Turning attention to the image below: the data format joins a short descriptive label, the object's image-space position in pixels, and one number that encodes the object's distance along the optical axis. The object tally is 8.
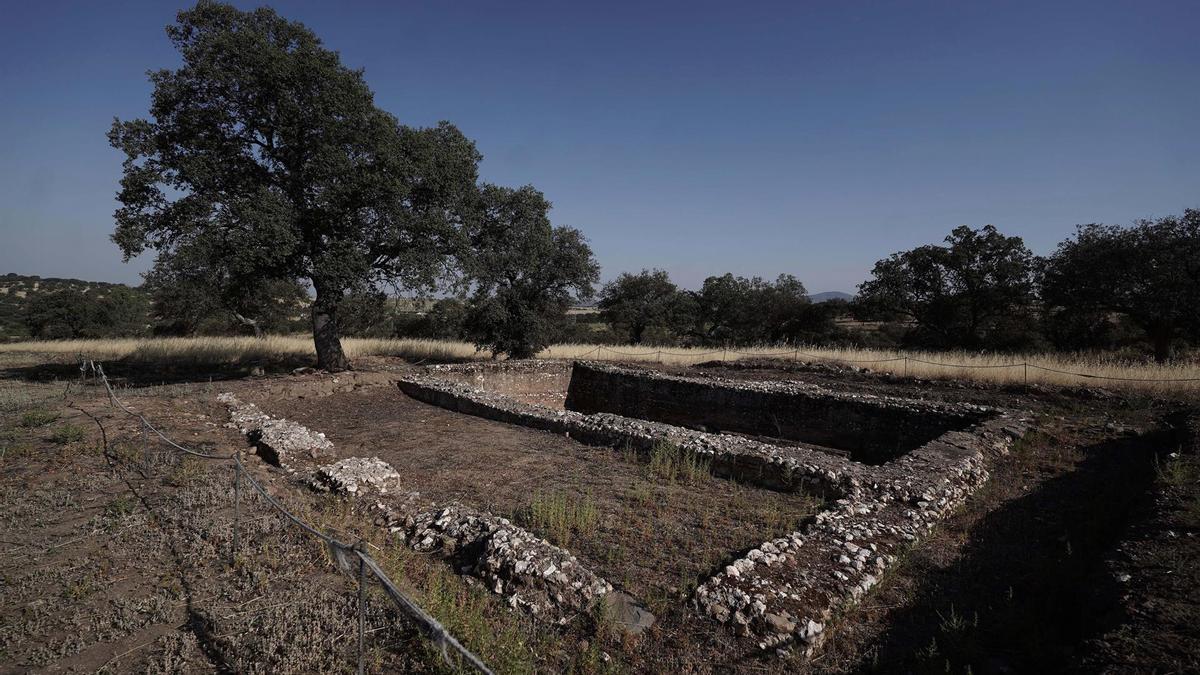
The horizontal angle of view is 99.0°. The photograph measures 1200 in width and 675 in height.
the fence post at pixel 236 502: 5.01
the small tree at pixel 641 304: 36.06
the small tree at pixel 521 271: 19.14
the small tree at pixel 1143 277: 17.51
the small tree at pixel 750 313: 36.24
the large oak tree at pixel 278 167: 12.54
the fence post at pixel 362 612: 3.28
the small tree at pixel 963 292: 24.67
